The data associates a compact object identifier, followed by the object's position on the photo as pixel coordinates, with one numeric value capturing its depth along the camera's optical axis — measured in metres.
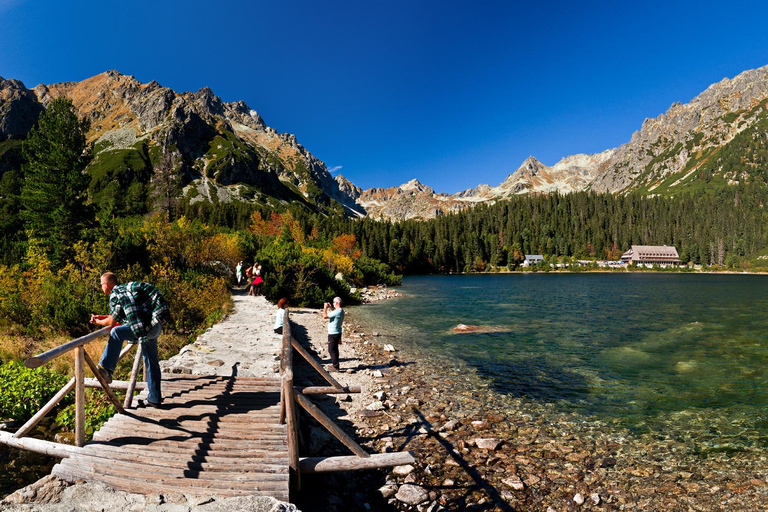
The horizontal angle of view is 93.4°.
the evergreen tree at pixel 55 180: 26.42
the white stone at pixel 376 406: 11.60
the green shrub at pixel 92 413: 8.78
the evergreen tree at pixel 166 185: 47.34
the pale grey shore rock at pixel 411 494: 7.14
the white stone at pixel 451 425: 10.34
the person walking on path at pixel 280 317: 15.23
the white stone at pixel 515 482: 7.71
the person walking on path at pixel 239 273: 35.78
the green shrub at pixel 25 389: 9.77
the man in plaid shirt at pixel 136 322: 7.34
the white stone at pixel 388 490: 7.35
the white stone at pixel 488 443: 9.30
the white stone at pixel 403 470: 8.09
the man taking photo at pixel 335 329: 14.48
